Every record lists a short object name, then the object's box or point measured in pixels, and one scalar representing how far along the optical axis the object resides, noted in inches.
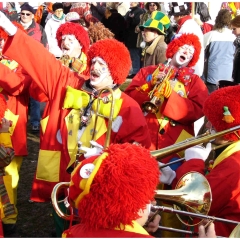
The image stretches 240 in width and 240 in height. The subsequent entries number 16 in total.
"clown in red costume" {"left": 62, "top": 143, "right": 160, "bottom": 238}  81.5
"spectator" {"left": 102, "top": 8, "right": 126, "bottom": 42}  433.7
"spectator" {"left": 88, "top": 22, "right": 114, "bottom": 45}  259.1
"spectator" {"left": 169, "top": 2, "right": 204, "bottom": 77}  254.2
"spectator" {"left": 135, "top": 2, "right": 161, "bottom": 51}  382.3
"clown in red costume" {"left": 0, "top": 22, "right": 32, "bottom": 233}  165.6
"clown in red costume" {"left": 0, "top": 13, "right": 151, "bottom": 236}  135.9
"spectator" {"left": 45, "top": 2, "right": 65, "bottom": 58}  335.3
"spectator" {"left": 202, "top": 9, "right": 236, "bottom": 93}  284.2
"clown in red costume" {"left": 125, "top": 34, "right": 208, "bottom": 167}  160.7
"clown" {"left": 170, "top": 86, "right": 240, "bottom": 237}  106.0
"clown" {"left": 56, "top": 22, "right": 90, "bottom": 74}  197.3
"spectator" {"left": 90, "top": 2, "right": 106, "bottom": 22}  455.8
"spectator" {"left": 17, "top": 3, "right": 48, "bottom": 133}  303.7
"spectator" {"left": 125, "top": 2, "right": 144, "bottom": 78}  445.1
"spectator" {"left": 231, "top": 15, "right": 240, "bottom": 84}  237.0
